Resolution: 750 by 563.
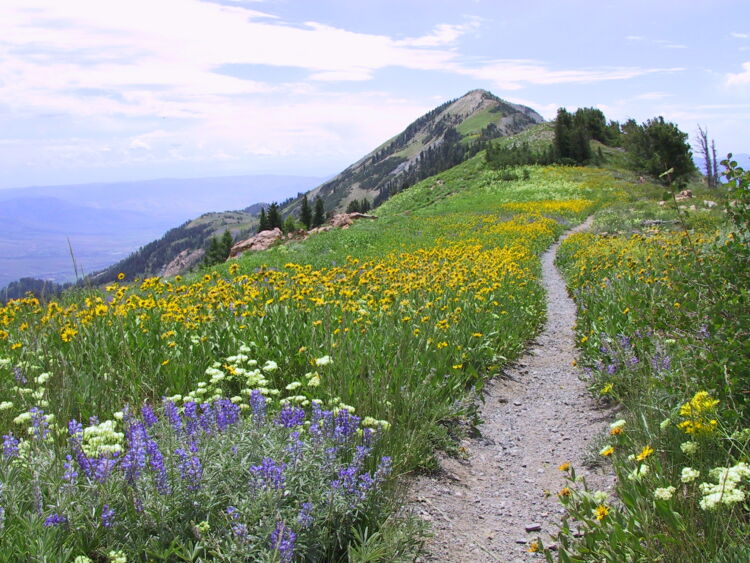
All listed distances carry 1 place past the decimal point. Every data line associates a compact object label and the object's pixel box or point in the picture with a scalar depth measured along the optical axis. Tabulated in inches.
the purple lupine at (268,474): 100.5
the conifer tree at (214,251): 3024.9
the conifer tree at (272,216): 2982.3
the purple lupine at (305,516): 102.7
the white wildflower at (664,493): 96.9
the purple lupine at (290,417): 120.0
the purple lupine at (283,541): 90.0
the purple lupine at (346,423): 131.5
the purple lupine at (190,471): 104.9
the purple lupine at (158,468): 101.7
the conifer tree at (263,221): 2989.7
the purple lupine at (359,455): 120.5
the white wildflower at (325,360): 163.0
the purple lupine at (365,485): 116.0
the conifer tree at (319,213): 2987.2
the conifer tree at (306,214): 3147.1
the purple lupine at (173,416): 119.3
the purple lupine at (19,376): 148.9
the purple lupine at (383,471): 123.0
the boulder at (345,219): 1518.7
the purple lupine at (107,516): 96.0
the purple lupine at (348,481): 113.9
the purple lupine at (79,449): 106.2
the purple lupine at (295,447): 114.8
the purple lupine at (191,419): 117.6
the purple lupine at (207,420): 123.7
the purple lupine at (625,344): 217.9
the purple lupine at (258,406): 122.6
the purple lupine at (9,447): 106.3
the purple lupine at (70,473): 100.6
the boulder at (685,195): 1113.5
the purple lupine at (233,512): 98.6
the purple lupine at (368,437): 141.5
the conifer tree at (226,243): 2973.9
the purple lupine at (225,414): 123.3
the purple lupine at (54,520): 92.1
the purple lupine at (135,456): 102.8
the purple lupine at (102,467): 101.5
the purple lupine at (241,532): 91.8
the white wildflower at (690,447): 111.0
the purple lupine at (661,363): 176.4
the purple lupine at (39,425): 114.7
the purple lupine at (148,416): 116.1
